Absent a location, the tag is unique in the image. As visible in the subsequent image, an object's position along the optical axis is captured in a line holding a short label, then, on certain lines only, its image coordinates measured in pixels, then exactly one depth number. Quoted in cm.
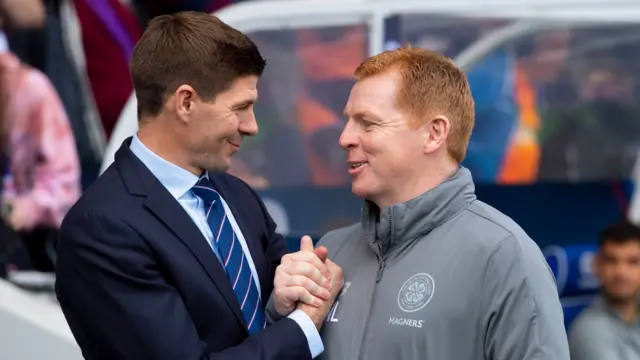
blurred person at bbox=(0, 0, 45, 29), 1066
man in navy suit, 457
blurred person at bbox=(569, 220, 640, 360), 853
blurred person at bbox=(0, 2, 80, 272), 1030
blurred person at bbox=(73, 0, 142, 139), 1104
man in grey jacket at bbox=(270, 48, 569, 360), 446
